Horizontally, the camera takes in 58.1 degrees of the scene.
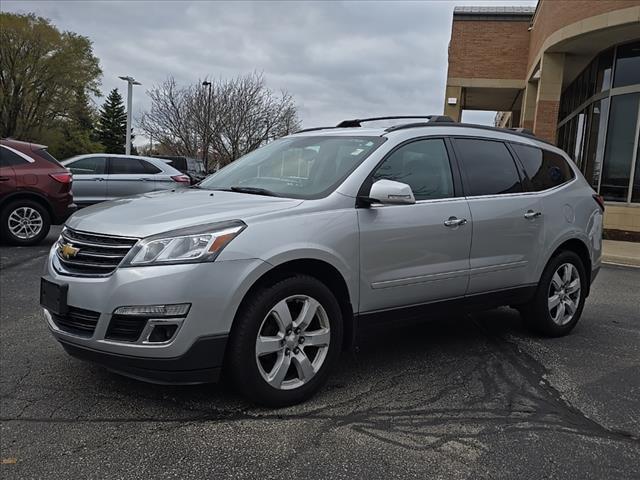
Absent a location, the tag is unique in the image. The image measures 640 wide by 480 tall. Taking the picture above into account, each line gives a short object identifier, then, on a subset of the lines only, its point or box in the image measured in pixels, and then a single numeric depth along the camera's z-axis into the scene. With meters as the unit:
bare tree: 28.72
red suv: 8.88
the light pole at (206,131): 28.37
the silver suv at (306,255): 3.05
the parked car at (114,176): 12.43
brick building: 14.32
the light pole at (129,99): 27.77
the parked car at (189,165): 23.30
